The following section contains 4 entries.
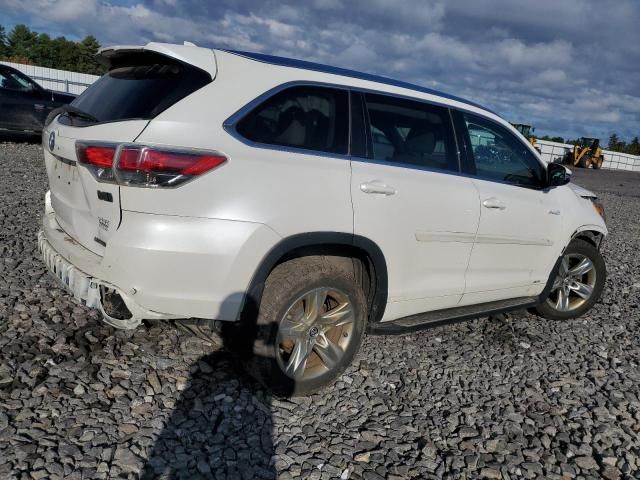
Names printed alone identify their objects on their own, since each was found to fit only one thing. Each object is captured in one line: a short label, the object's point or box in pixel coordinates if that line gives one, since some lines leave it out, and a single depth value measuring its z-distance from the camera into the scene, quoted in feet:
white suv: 8.39
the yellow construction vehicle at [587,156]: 116.98
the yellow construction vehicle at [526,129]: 120.57
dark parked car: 38.29
